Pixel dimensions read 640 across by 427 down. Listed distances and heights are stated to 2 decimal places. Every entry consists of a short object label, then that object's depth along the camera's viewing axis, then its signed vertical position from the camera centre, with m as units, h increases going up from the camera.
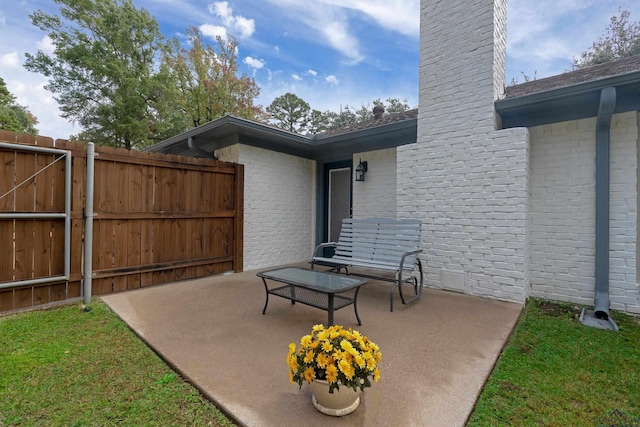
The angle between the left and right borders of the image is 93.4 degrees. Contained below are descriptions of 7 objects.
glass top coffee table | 2.71 -0.67
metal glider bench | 3.92 -0.44
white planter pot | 1.59 -1.00
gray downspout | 3.50 +0.08
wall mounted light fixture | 5.97 +0.90
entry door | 6.55 +0.34
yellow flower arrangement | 1.51 -0.75
